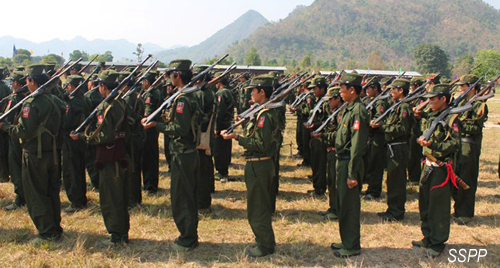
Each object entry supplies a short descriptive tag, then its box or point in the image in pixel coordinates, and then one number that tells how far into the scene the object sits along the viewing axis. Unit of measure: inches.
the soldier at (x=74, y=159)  257.3
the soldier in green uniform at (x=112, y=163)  191.6
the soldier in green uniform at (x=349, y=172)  181.5
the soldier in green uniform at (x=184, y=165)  189.9
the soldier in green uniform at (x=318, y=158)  283.3
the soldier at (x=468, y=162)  242.5
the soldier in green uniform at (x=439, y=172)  184.5
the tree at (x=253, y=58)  4020.7
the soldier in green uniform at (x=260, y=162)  179.5
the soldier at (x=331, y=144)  236.4
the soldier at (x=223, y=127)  315.0
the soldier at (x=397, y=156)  237.9
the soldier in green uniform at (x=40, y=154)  193.6
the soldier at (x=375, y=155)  283.3
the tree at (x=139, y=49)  4740.4
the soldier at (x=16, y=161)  254.7
